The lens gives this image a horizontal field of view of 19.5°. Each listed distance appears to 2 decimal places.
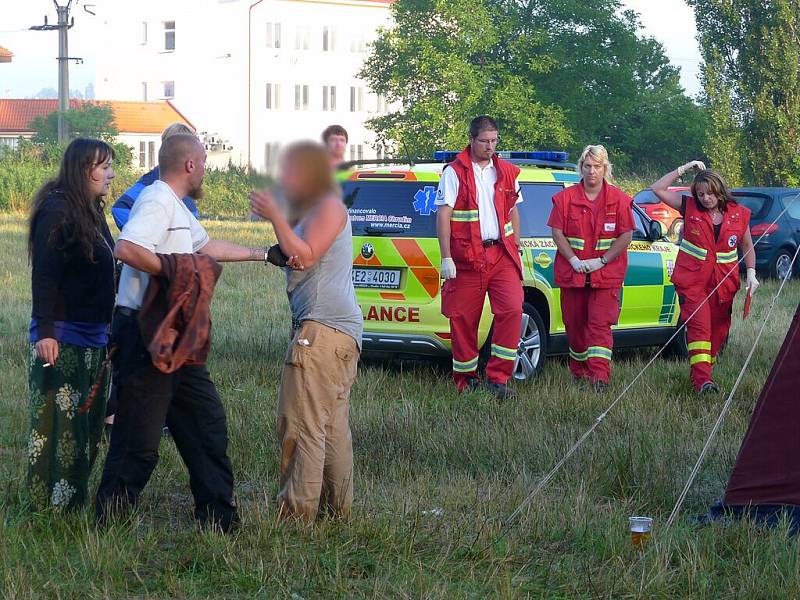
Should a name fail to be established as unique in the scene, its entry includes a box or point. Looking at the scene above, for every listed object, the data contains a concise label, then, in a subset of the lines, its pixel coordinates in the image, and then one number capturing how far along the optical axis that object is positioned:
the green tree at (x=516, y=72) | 96.09
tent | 10.53
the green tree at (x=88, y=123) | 102.89
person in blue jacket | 12.36
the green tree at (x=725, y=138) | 69.28
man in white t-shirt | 9.48
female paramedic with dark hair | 17.29
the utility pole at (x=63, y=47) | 83.73
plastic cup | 9.60
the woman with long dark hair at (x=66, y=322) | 10.17
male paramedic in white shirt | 16.58
